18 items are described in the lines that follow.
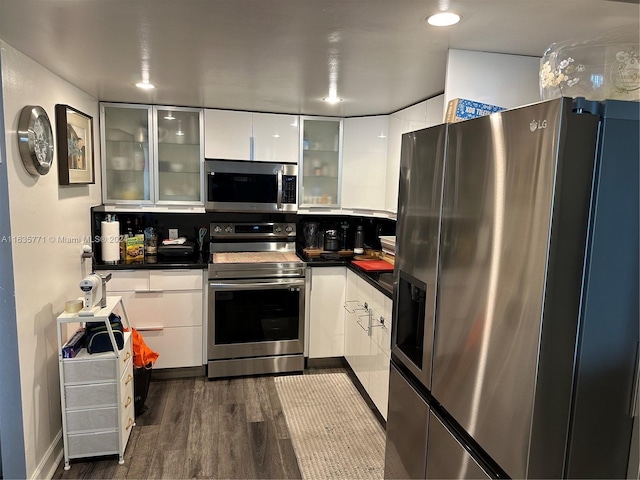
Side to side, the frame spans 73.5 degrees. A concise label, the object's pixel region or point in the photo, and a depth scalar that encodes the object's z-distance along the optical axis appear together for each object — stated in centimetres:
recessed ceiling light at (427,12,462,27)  147
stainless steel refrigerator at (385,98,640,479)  99
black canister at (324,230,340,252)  390
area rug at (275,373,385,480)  242
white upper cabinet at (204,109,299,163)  343
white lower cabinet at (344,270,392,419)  270
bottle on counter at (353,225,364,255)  393
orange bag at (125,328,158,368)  286
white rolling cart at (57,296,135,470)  231
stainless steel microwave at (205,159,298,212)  343
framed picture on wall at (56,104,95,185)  242
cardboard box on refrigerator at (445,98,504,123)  171
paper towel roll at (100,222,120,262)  320
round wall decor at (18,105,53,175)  197
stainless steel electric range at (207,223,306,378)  331
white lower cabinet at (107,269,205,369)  321
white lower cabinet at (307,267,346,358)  355
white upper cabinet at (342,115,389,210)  352
